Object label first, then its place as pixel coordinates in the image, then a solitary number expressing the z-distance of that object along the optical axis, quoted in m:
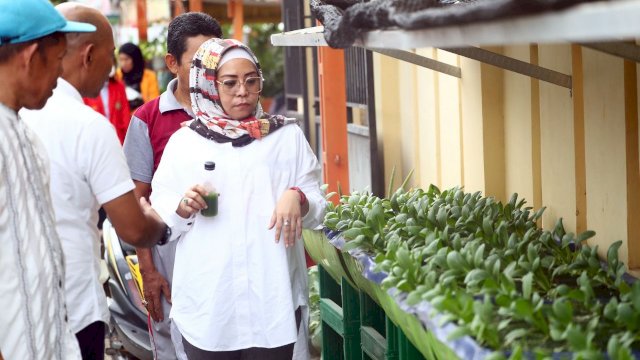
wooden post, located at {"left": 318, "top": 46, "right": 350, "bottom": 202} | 7.48
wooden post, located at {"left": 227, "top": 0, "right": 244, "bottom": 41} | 14.15
